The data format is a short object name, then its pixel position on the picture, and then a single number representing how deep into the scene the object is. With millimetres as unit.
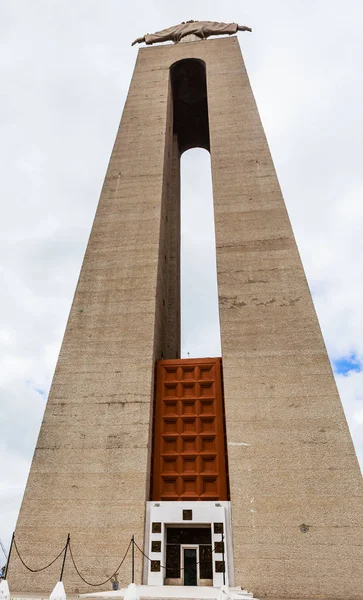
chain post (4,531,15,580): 9554
